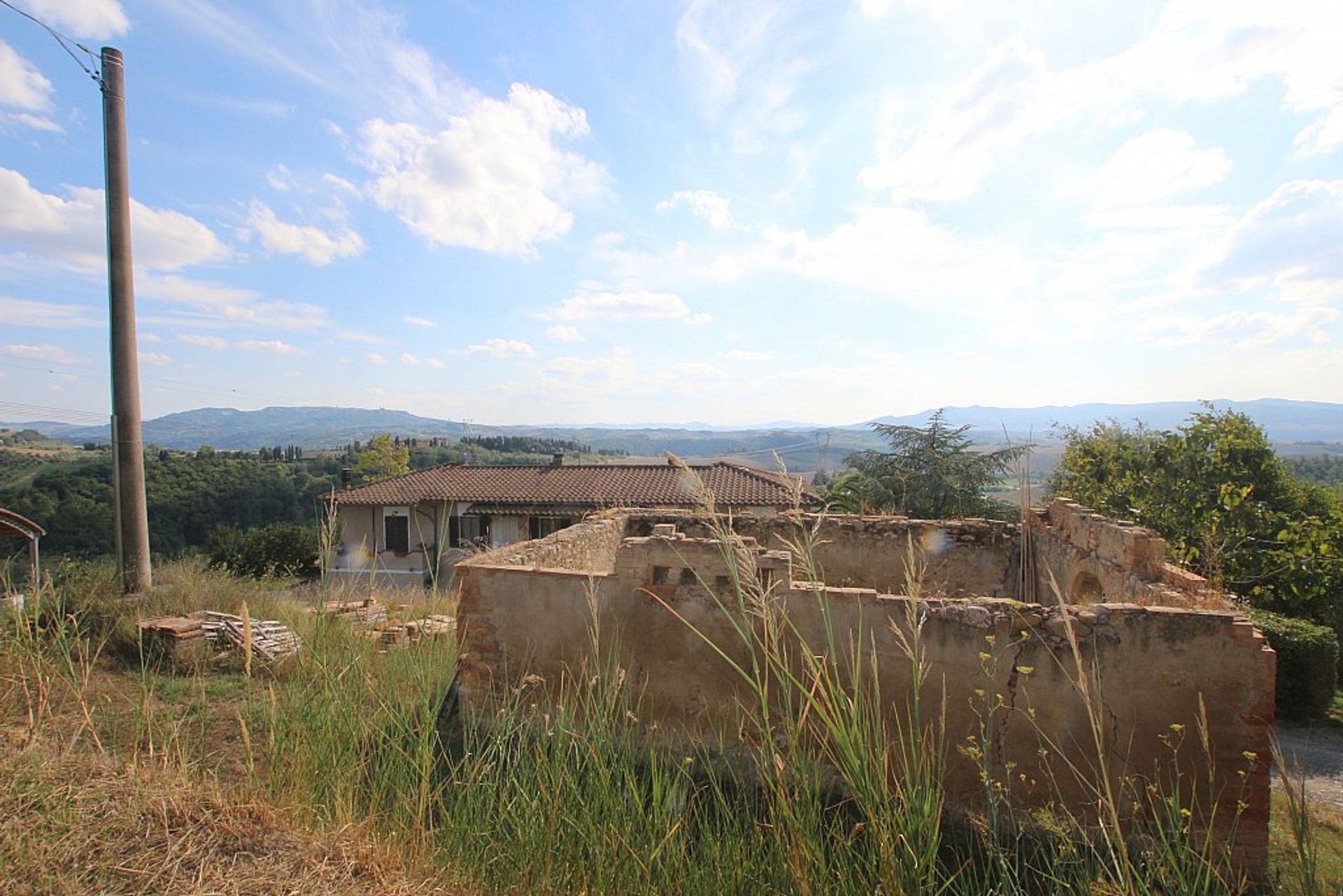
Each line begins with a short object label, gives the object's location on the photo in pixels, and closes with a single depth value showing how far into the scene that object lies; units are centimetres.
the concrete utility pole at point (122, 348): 915
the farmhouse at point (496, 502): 2111
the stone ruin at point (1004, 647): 471
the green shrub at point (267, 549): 2206
